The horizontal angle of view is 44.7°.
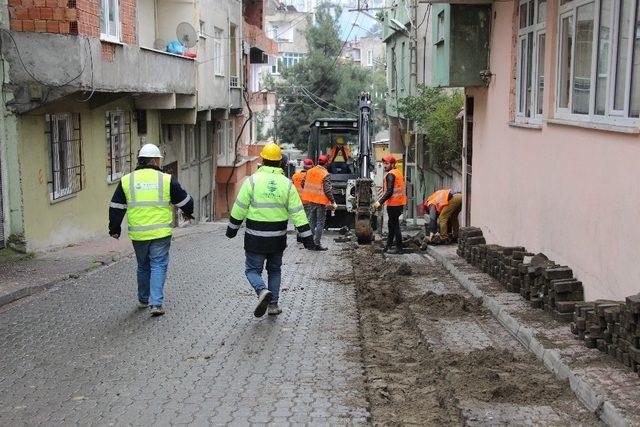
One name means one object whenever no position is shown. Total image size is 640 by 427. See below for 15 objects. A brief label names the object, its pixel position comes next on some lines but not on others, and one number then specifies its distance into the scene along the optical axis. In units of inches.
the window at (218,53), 983.6
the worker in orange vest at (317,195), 608.1
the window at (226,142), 1224.2
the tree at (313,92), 1983.3
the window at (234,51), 1143.0
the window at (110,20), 538.9
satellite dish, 780.2
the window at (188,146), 976.3
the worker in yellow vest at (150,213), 318.0
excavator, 643.5
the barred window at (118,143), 671.8
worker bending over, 608.4
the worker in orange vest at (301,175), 661.2
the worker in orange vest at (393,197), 557.3
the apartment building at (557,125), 265.9
